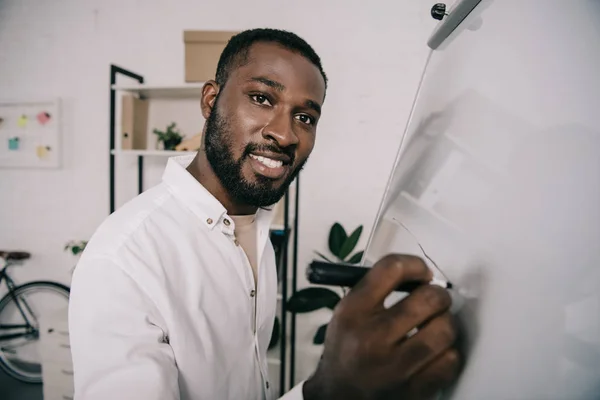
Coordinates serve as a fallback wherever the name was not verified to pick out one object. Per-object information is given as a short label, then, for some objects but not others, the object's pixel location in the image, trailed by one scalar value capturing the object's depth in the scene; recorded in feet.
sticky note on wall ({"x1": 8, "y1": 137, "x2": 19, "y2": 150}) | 7.11
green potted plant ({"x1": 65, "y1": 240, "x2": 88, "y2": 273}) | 6.48
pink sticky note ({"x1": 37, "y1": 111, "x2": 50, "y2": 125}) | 6.92
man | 0.85
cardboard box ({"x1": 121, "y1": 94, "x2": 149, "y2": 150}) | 5.49
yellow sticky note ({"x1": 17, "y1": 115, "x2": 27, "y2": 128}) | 7.02
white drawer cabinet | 5.43
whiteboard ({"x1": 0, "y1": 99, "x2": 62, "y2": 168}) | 6.92
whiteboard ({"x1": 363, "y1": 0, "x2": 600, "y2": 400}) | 0.71
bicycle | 7.22
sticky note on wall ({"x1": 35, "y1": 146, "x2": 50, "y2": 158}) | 7.01
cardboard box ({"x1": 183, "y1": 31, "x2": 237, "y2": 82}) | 5.06
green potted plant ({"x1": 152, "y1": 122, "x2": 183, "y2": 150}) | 5.77
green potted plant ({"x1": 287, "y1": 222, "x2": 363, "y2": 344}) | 5.19
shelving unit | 5.24
